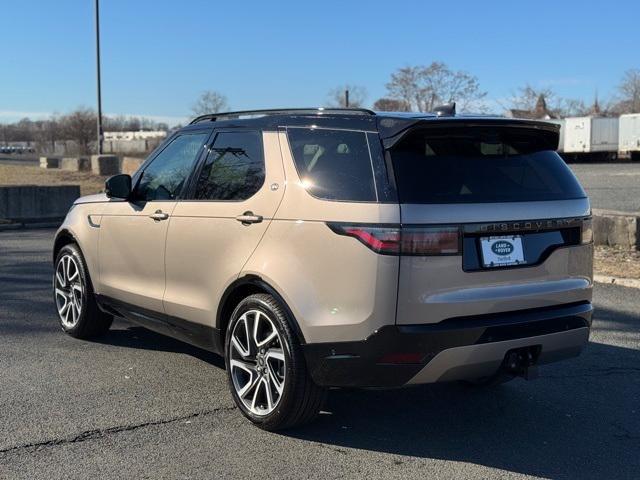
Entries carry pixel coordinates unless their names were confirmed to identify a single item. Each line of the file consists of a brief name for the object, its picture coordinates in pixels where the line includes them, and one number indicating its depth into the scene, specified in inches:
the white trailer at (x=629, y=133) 1909.4
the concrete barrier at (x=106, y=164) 1151.6
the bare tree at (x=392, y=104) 1695.9
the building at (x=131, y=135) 4000.5
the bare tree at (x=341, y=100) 1942.2
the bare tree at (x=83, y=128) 2441.1
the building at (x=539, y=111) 2640.7
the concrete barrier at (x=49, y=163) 1540.2
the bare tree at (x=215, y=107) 2513.3
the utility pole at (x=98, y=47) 1182.9
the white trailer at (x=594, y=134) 1956.2
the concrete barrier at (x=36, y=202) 583.2
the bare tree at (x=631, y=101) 3587.6
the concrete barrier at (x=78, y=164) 1279.5
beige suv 140.9
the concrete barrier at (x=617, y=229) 408.2
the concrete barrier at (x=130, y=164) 1122.7
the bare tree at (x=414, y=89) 1756.9
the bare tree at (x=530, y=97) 2962.1
